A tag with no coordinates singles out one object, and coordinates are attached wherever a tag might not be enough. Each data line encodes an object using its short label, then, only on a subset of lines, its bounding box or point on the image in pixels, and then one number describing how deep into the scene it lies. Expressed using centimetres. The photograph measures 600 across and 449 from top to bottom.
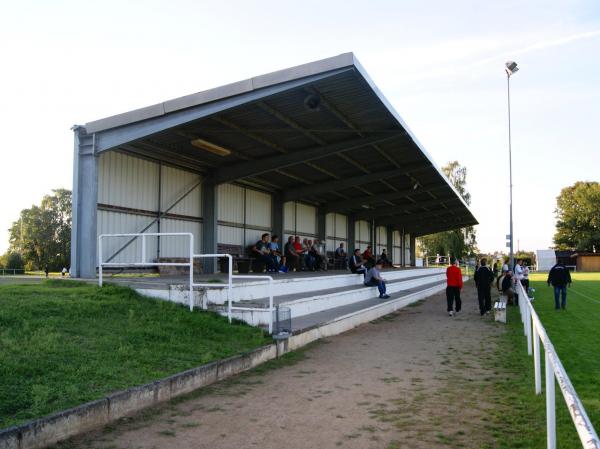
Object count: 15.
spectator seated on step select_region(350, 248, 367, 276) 2020
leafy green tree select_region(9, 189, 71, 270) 6206
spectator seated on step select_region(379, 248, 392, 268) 3367
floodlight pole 2840
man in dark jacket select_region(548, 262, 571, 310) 1781
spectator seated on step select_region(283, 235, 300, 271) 2220
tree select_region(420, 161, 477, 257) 5575
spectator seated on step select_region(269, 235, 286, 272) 1961
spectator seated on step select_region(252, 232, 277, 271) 1897
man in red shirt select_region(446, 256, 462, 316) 1589
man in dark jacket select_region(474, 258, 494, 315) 1557
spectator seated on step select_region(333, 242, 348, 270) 2789
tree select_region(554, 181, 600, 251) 9325
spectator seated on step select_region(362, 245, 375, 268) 2289
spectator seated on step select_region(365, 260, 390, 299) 1795
